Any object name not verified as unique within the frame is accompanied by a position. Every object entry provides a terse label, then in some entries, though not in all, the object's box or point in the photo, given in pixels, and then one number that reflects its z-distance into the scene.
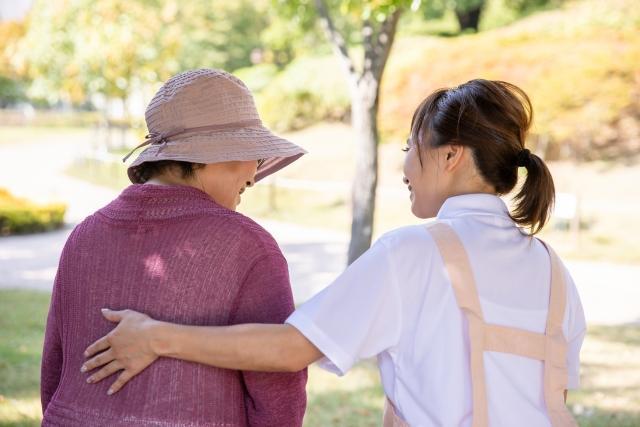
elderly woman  1.65
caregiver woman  1.57
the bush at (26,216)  13.63
